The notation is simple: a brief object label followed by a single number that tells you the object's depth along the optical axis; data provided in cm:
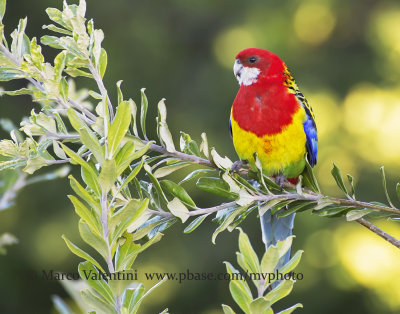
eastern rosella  626
